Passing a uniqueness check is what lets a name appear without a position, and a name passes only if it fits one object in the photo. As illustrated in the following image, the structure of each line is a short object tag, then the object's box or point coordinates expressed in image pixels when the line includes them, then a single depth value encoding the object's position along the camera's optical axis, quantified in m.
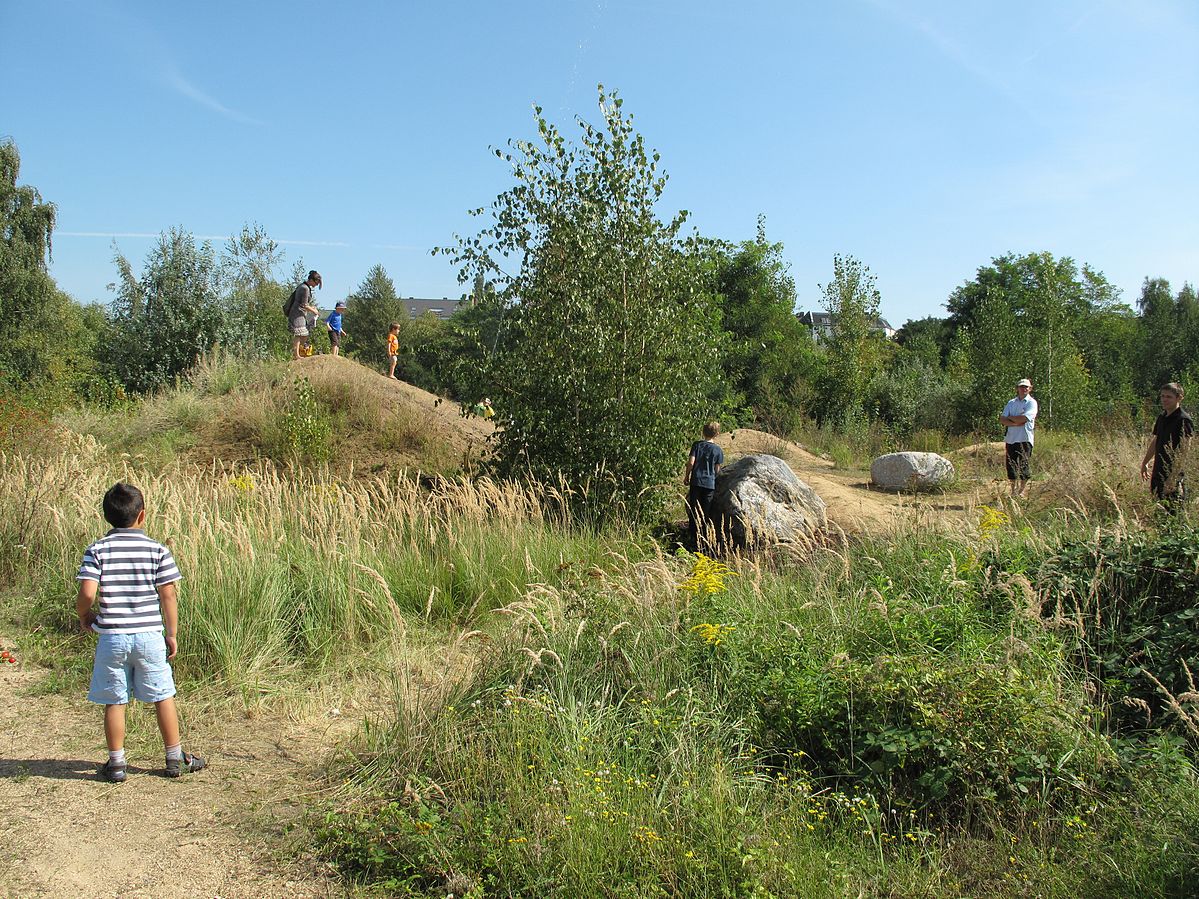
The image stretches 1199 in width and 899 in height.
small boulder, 14.14
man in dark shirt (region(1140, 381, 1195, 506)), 8.62
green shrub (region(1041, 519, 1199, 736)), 4.49
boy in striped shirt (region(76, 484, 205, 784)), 4.32
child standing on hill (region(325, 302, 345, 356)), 17.58
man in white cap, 12.23
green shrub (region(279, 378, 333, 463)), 12.91
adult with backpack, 16.30
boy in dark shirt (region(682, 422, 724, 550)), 9.70
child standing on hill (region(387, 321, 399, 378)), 16.73
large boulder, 9.70
